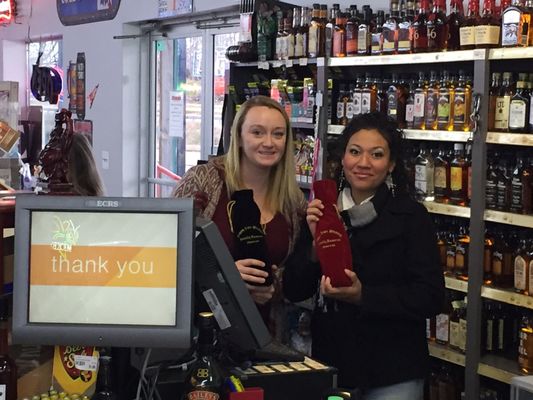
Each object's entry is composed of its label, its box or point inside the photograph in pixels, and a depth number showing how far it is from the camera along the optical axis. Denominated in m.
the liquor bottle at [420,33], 3.46
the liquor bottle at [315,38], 4.04
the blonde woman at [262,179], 2.41
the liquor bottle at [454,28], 3.40
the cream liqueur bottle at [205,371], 1.41
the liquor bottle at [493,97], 3.21
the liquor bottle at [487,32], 3.10
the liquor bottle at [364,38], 3.76
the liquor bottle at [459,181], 3.43
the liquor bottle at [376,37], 3.68
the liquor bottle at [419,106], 3.53
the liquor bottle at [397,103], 3.67
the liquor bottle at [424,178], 3.54
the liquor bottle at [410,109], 3.60
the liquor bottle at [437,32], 3.42
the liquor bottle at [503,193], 3.23
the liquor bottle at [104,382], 1.48
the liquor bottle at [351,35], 3.81
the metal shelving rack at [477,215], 3.10
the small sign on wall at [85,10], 6.88
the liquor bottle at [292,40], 4.20
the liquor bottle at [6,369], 1.55
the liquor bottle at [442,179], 3.50
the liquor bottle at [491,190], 3.25
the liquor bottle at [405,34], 3.51
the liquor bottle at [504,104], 3.17
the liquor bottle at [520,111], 3.11
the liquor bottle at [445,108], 3.41
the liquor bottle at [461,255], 3.42
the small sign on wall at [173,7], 5.84
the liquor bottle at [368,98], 3.78
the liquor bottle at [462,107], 3.36
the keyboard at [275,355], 1.66
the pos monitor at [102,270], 1.49
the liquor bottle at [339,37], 3.89
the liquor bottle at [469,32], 3.16
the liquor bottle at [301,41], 4.13
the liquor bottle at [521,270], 3.17
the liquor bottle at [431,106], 3.48
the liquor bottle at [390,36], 3.58
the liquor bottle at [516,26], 3.03
